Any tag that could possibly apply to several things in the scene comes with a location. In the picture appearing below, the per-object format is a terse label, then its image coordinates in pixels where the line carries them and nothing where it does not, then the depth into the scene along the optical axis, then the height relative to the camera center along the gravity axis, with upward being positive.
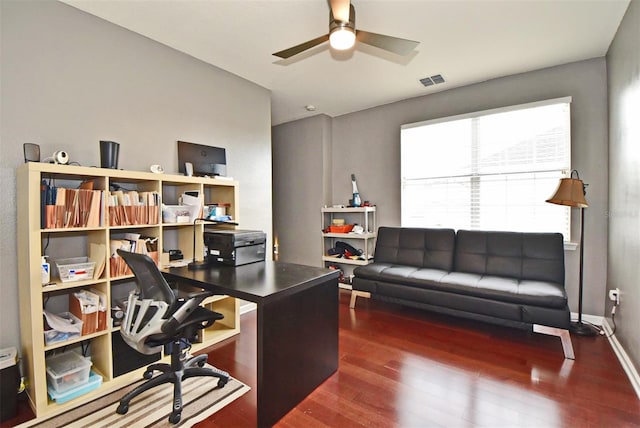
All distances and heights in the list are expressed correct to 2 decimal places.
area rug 1.68 -1.20
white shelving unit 4.20 -0.42
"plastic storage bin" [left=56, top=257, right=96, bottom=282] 1.90 -0.39
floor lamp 2.62 +0.05
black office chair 1.61 -0.63
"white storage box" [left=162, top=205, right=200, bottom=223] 2.42 -0.03
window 3.13 +0.45
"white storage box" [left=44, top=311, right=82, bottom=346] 1.81 -0.75
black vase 2.11 +0.40
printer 2.21 -0.29
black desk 1.61 -0.70
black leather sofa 2.47 -0.72
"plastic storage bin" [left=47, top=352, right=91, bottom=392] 1.82 -1.00
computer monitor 2.83 +0.50
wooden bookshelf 1.73 -0.30
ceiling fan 1.83 +1.13
